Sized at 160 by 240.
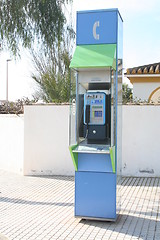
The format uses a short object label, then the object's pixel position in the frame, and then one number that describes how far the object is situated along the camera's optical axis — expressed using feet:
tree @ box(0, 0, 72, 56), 23.77
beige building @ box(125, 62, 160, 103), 34.96
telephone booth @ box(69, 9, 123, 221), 14.95
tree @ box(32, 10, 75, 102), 39.56
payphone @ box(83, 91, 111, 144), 15.41
